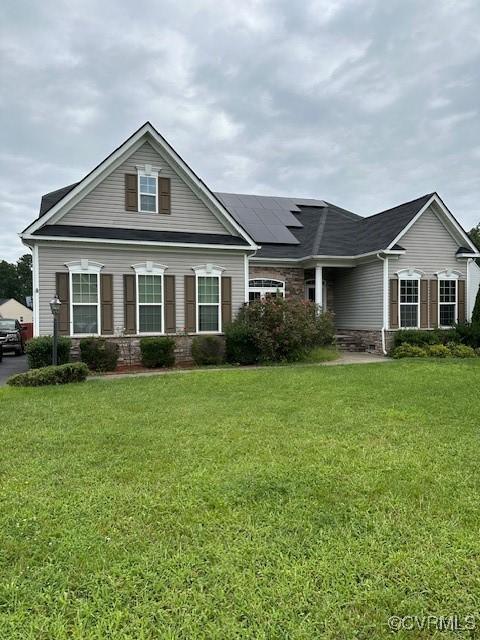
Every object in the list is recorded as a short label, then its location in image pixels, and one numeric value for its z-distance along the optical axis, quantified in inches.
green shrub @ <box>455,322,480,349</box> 624.7
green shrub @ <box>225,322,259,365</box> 528.4
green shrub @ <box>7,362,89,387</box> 374.3
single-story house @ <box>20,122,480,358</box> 514.6
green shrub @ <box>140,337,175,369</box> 506.6
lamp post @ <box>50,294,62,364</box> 425.9
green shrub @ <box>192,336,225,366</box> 531.8
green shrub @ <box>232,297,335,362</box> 520.7
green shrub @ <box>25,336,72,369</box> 457.7
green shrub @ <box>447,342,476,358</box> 590.9
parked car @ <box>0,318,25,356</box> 725.9
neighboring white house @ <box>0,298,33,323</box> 2532.0
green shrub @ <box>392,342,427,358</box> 584.4
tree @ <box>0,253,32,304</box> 3245.6
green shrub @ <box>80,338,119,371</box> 487.8
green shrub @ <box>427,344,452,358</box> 586.2
